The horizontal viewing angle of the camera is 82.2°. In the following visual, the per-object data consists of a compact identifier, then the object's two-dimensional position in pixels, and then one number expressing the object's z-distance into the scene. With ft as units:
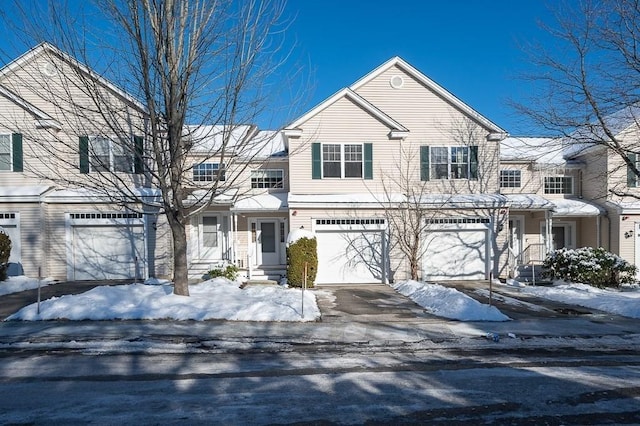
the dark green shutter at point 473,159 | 50.70
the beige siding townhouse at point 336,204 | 46.68
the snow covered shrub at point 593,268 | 44.96
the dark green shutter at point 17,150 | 46.37
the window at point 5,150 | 46.65
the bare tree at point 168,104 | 28.35
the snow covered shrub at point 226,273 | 45.36
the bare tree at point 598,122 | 32.14
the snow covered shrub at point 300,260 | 42.60
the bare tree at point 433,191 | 47.96
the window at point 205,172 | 54.44
